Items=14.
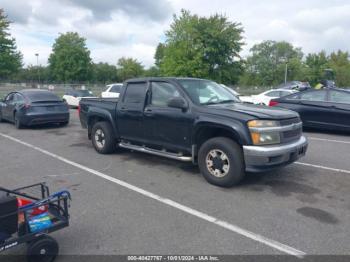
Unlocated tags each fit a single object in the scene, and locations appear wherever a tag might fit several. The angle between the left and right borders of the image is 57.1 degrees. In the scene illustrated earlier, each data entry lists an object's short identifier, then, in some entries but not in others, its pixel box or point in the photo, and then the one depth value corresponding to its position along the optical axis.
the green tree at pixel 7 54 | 31.86
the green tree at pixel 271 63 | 77.00
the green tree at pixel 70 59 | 49.72
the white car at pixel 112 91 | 18.39
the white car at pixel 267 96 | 16.97
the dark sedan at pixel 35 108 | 11.23
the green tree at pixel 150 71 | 74.34
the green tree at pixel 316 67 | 53.91
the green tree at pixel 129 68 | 69.31
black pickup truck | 4.87
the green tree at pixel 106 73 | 81.62
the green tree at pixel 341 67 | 59.09
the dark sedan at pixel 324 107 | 9.87
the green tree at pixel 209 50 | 29.20
